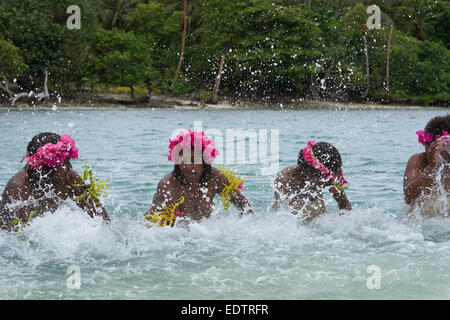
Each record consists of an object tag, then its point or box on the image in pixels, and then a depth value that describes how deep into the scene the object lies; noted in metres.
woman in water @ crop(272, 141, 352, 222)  5.74
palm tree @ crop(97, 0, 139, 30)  47.91
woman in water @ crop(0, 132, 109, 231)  5.05
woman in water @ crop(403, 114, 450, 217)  5.77
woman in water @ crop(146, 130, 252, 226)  5.34
